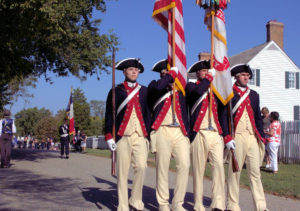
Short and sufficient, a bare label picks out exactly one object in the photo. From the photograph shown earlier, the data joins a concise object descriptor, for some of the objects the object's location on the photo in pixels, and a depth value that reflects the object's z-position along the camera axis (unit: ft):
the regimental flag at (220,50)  21.12
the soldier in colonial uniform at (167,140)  18.93
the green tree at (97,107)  421.18
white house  105.60
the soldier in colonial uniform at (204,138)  19.16
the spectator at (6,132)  46.31
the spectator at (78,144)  100.35
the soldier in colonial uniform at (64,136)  62.49
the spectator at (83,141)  98.12
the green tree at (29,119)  384.06
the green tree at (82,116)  227.81
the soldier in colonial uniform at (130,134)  19.61
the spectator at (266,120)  43.75
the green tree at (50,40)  38.86
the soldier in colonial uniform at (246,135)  19.77
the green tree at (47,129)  267.39
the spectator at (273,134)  41.16
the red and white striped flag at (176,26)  21.20
